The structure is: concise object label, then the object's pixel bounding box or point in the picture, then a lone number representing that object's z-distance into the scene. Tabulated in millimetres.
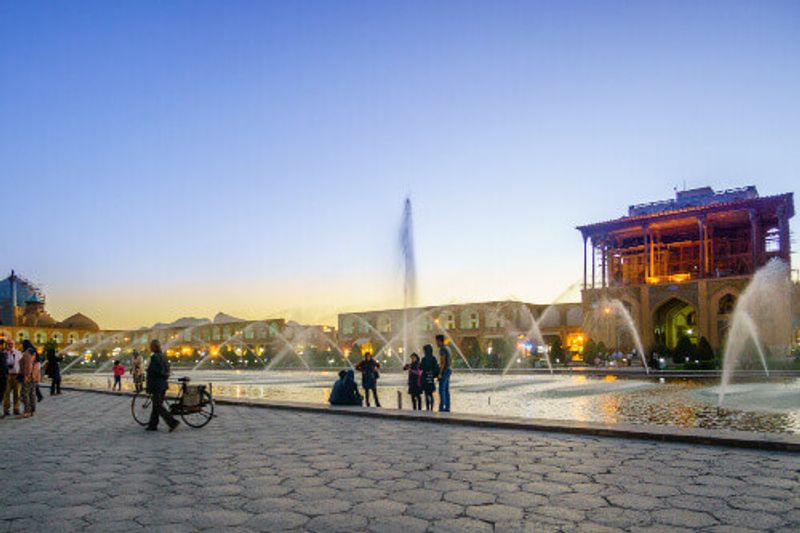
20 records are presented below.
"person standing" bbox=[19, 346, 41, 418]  13258
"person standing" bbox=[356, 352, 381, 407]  13820
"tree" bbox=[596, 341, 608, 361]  39541
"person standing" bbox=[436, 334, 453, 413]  12141
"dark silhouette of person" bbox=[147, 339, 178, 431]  10195
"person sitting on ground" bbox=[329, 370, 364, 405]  13109
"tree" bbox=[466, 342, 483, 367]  42562
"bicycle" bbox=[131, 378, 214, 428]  10328
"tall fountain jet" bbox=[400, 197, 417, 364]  27766
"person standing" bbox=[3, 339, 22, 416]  13078
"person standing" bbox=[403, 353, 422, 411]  12797
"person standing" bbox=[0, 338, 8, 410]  13094
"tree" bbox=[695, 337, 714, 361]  32781
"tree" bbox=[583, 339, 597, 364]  40031
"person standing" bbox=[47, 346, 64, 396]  20125
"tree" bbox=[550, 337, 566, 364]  41594
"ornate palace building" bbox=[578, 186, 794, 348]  42438
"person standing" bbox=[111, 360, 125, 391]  22606
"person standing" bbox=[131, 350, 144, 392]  19602
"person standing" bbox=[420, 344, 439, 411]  12484
